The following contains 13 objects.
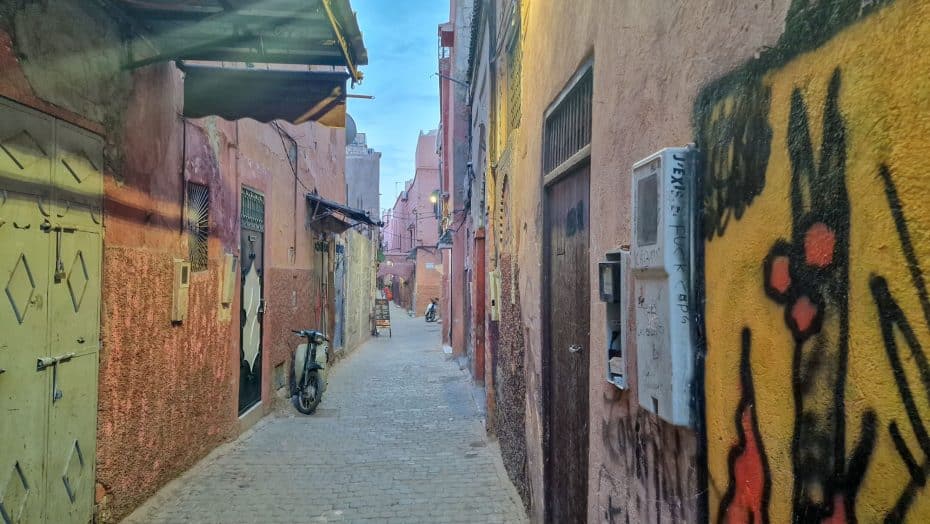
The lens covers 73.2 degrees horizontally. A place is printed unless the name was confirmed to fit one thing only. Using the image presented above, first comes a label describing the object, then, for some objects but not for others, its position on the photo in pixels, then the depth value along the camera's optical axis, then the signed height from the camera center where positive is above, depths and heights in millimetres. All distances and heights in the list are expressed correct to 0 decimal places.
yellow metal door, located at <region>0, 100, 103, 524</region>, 3316 -173
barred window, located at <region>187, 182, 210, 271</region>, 5879 +597
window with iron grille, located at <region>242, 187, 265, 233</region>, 7652 +941
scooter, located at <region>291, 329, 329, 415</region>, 8672 -1275
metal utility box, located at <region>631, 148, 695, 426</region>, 1821 +18
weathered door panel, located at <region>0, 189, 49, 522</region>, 3275 -376
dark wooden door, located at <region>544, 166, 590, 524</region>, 3379 -372
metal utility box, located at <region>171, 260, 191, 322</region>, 5281 -46
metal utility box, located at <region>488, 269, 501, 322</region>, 7148 -95
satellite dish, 18266 +4542
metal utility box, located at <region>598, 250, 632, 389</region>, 2365 -97
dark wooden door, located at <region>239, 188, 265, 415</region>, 7586 -178
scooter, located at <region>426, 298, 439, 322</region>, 31516 -1446
